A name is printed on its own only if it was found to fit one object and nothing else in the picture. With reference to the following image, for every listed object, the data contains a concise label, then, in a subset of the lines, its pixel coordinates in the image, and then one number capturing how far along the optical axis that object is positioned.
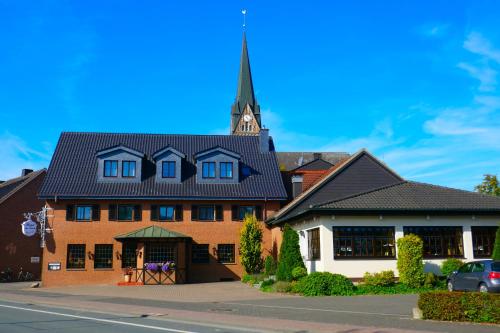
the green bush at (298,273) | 25.34
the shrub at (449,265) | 25.14
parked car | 18.24
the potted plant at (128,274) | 32.78
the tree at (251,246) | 34.44
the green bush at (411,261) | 23.92
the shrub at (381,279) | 23.80
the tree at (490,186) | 46.73
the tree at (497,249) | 24.09
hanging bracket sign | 34.81
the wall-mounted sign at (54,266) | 34.31
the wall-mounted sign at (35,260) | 42.66
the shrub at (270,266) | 31.09
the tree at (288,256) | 26.23
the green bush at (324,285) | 22.36
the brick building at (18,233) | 41.88
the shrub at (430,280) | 23.86
